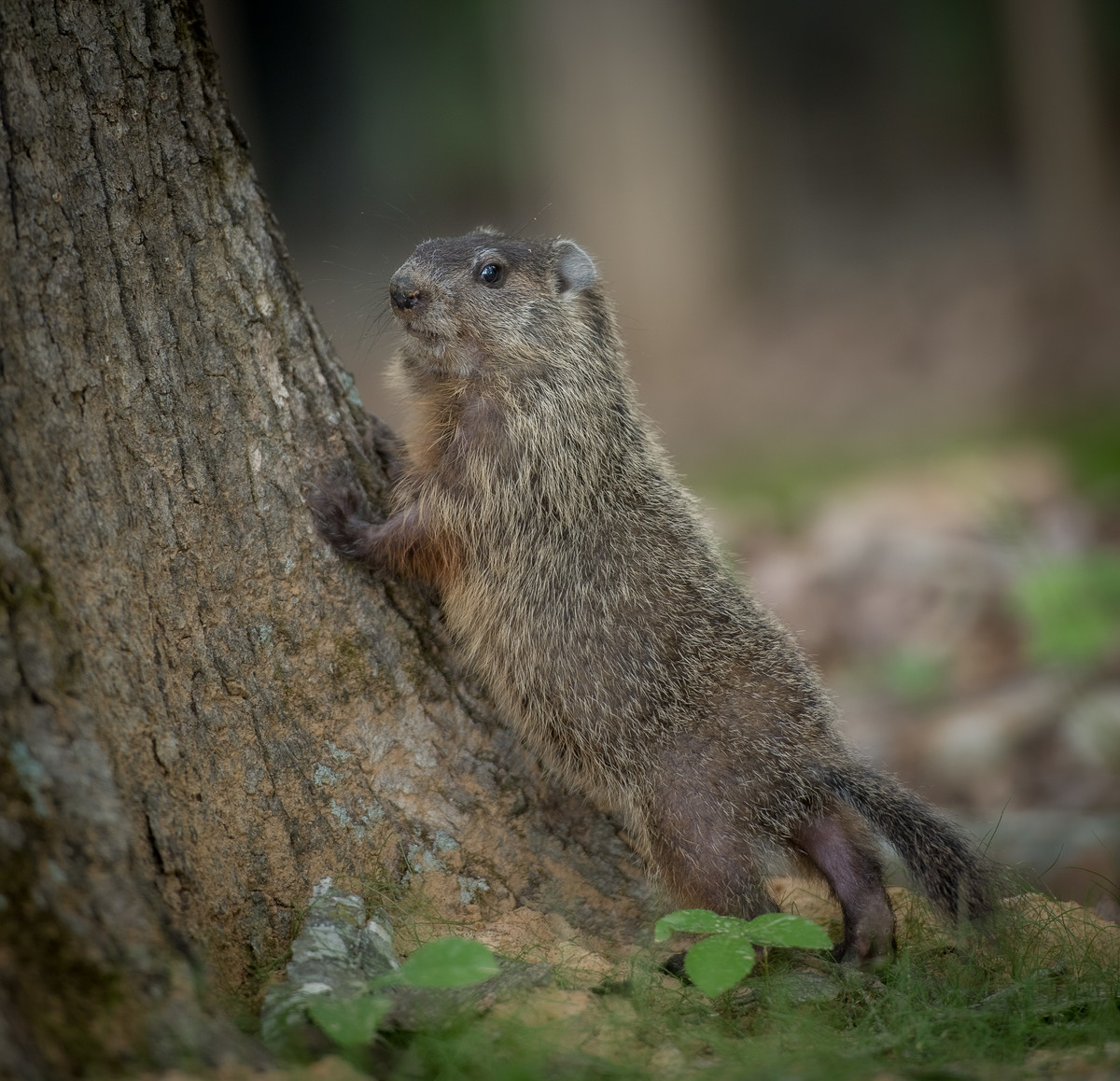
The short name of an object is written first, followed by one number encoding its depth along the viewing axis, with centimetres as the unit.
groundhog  763
